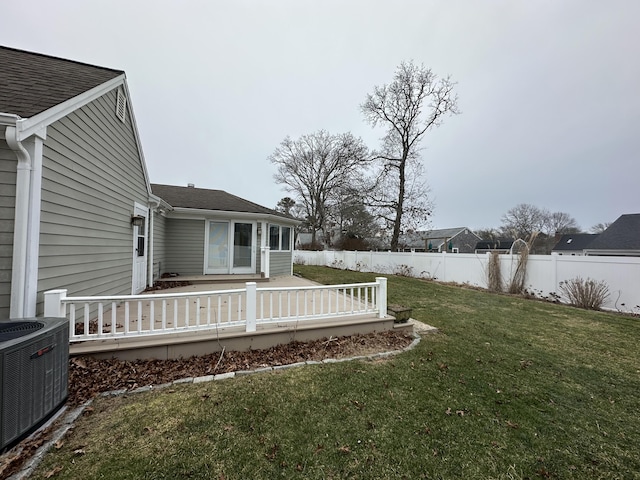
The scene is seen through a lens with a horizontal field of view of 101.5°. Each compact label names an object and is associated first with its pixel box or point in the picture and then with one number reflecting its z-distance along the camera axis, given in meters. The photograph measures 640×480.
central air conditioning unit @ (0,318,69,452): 1.89
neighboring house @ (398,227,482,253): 37.97
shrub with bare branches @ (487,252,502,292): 10.17
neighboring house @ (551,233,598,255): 26.10
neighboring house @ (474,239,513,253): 35.78
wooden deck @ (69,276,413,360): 3.33
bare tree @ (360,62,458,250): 16.72
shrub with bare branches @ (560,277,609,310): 7.58
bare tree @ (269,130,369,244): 26.86
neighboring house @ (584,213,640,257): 16.81
